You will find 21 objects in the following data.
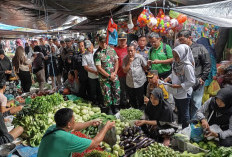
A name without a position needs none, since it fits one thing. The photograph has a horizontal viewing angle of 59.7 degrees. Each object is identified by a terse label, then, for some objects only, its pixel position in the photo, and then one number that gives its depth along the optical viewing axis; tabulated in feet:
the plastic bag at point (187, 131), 10.66
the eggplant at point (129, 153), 9.87
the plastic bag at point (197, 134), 10.21
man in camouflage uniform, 14.60
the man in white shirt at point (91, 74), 16.58
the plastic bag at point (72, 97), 17.86
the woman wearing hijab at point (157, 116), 11.20
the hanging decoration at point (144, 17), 16.69
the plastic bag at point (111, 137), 9.85
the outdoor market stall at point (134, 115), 9.67
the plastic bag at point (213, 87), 14.87
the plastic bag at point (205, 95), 15.88
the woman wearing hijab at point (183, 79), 11.50
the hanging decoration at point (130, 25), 18.84
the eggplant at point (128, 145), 10.30
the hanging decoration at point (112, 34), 16.65
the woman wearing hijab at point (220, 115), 9.27
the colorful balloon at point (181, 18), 17.92
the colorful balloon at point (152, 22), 16.72
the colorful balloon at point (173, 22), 17.58
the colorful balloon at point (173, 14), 18.64
